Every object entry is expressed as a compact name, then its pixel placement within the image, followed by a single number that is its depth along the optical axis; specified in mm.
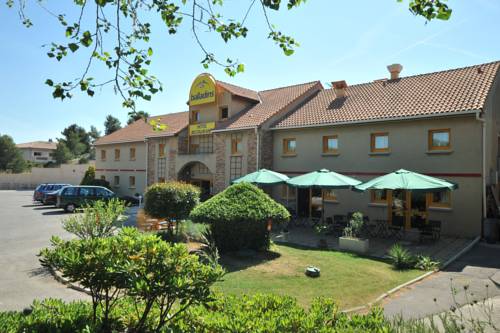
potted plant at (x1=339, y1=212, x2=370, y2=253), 12523
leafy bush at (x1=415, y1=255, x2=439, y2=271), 10242
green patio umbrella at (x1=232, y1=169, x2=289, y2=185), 17094
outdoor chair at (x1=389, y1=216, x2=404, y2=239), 14872
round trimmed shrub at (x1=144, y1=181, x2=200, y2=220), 13898
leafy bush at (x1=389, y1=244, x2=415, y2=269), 10414
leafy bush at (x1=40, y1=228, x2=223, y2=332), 3674
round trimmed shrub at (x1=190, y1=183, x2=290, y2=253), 11180
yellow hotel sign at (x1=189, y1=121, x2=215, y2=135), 25586
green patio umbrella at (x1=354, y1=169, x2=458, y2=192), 12519
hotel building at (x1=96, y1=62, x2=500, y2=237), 14867
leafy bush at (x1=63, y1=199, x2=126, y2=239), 10086
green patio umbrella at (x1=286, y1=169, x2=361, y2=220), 14859
